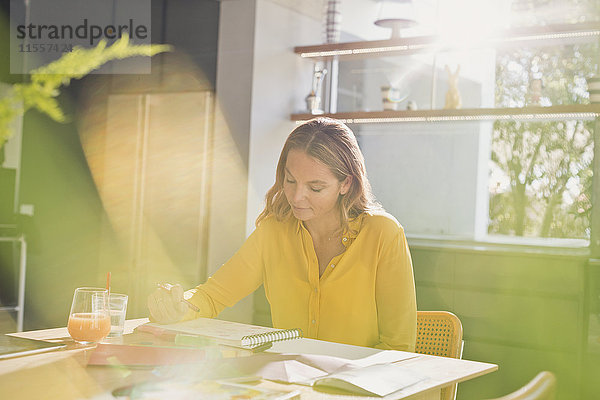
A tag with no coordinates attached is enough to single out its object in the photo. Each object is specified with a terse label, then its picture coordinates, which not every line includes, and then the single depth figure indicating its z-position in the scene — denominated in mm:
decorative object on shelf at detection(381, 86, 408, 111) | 4262
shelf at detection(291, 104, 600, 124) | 3671
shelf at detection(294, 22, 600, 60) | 3648
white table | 1135
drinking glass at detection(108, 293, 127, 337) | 1581
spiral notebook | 1500
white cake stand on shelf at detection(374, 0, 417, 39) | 4207
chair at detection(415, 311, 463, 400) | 1956
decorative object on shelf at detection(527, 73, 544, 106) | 3828
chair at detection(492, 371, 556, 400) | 806
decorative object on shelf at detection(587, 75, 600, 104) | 3639
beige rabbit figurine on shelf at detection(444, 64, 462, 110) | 4043
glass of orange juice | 1487
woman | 1956
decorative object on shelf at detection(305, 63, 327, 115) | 4484
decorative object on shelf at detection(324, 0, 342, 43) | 4375
